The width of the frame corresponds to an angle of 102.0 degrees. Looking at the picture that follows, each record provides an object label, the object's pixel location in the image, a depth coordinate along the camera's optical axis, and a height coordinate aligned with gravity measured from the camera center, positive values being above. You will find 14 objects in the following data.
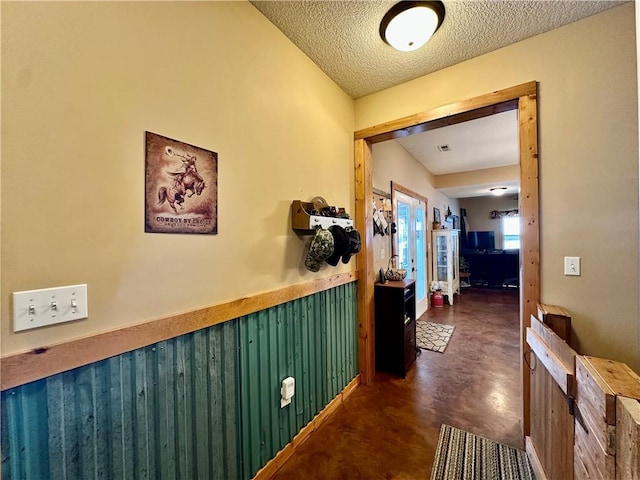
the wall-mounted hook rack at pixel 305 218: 1.72 +0.15
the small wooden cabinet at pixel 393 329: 2.65 -0.94
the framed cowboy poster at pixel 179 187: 1.06 +0.25
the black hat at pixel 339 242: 1.91 -0.01
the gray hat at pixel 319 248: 1.76 -0.05
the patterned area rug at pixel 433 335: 3.40 -1.40
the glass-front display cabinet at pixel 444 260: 5.47 -0.46
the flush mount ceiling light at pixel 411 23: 1.48 +1.29
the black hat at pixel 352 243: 1.97 -0.02
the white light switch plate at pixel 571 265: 1.60 -0.18
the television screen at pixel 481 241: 8.02 -0.08
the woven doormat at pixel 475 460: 1.56 -1.43
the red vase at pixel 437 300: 5.32 -1.26
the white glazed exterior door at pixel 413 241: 3.93 -0.03
